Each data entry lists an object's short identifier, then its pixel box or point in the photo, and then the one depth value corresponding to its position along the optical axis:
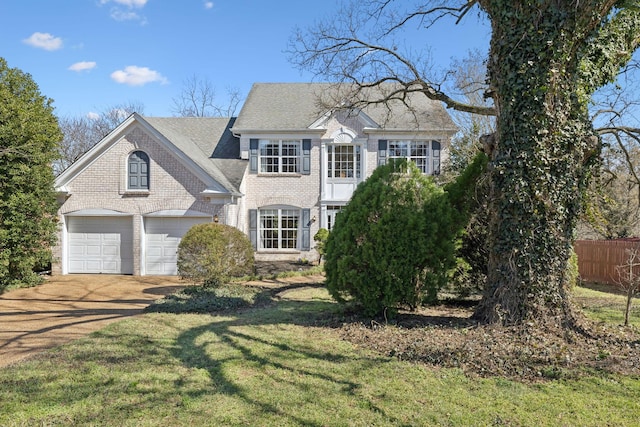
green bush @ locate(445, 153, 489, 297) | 7.37
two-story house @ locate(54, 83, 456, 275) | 14.10
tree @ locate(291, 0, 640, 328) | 6.02
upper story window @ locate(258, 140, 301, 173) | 17.41
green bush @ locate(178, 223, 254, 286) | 10.12
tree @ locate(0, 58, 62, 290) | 11.52
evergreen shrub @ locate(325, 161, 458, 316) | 6.86
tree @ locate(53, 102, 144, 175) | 33.66
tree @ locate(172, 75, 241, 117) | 35.00
